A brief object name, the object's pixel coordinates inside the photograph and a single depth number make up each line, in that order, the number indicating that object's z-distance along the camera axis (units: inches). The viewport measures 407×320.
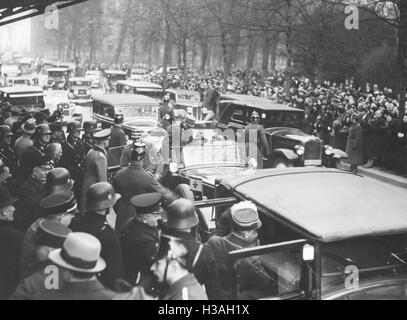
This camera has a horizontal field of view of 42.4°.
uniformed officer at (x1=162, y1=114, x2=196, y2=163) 356.5
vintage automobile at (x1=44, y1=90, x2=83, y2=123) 817.5
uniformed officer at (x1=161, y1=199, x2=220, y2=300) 144.8
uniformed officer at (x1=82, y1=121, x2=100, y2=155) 348.5
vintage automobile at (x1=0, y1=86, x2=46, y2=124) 755.4
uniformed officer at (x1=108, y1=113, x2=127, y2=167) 375.6
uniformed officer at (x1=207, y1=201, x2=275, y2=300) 152.3
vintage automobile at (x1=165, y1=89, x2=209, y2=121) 783.7
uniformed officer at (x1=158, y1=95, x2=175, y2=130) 569.3
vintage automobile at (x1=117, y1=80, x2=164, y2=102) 903.1
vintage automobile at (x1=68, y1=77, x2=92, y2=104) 1184.2
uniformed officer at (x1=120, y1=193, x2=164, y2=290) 172.1
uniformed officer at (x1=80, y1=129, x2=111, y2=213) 288.5
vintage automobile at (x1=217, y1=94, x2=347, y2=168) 474.0
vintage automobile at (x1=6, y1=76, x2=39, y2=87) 1265.3
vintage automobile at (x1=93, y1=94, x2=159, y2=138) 578.2
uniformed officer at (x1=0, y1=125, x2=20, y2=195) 336.8
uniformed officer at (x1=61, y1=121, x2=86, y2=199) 331.6
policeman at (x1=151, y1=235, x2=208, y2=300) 135.6
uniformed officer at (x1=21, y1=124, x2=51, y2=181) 288.0
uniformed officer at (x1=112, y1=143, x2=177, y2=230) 241.4
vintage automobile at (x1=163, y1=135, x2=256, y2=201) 338.0
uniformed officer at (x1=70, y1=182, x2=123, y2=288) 160.2
